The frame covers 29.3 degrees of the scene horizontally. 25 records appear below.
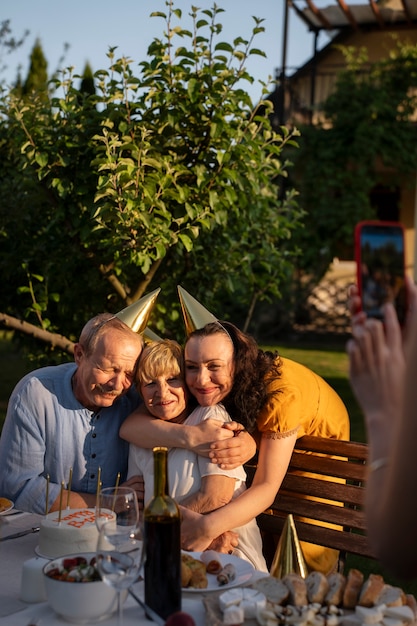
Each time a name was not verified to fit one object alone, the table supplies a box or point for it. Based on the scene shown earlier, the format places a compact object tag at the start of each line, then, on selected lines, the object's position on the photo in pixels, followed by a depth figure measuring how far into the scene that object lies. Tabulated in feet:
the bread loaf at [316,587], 6.29
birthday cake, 7.45
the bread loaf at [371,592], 6.27
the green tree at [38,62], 59.41
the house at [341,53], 45.62
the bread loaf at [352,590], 6.34
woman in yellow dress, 9.40
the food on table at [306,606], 6.07
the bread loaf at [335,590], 6.30
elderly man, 9.82
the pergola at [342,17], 44.47
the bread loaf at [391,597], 6.20
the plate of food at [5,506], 8.71
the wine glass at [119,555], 5.83
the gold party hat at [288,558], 7.23
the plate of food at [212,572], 6.77
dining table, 6.28
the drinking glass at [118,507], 6.41
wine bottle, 6.15
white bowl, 6.12
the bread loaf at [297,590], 6.18
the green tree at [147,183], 12.99
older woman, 9.28
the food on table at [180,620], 5.65
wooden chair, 10.11
